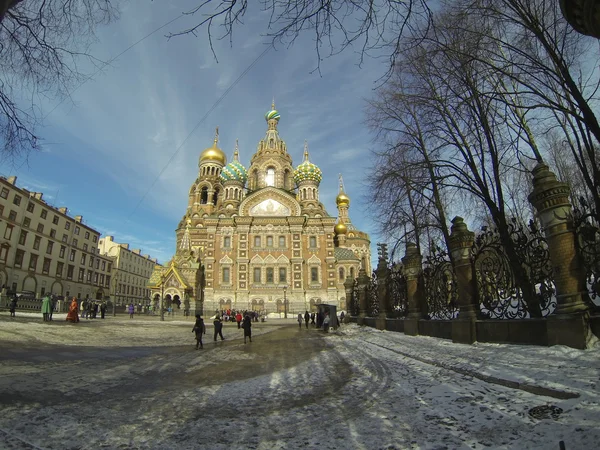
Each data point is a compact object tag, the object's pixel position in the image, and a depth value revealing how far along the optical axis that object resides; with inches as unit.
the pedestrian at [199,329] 442.3
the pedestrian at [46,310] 725.3
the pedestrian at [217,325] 553.8
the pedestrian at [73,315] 742.5
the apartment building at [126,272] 2717.0
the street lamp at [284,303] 1663.4
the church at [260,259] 1708.9
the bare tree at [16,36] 175.9
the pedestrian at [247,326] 528.1
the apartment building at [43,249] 1620.3
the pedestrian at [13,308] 755.3
